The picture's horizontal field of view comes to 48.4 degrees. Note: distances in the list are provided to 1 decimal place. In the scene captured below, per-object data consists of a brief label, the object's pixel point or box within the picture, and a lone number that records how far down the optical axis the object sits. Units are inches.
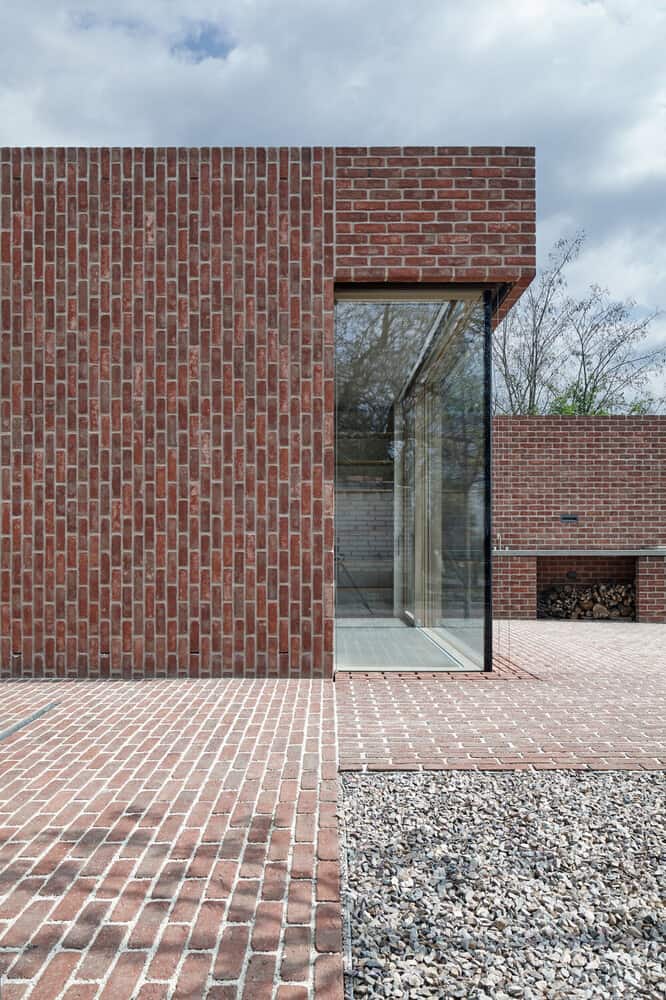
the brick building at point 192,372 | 243.9
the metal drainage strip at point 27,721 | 174.6
